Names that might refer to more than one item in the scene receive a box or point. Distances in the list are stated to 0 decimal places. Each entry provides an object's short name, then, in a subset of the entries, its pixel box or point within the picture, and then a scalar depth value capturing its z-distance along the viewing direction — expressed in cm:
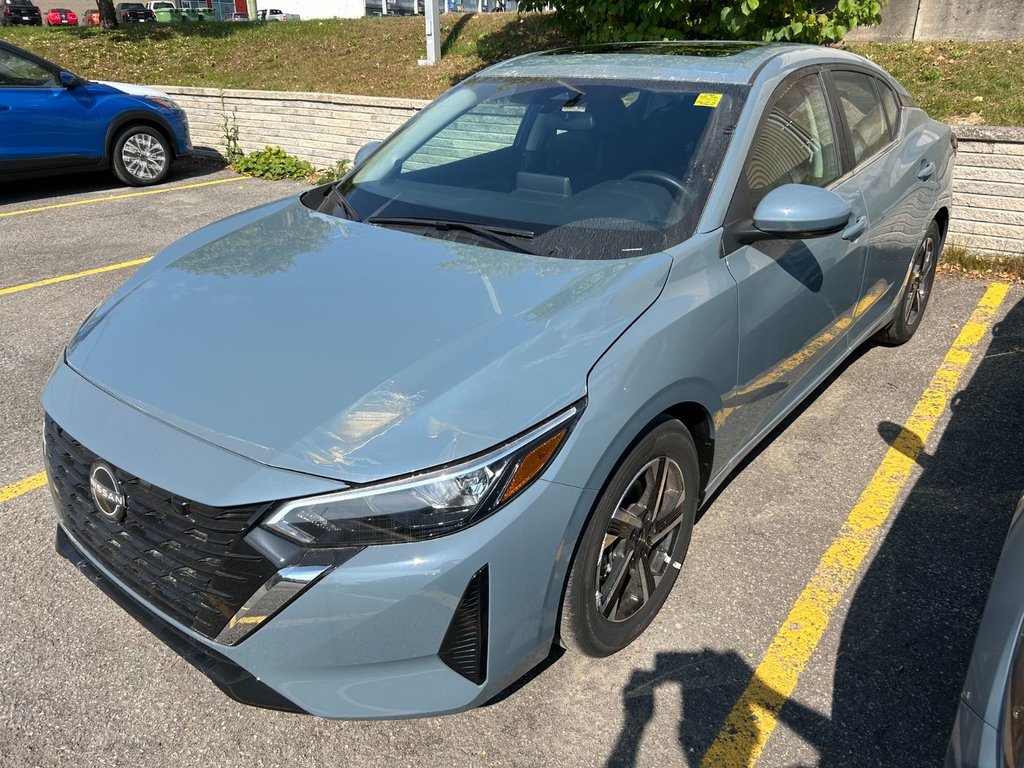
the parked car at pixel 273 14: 4838
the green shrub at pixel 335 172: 961
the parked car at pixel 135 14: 4135
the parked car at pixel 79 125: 855
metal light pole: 1281
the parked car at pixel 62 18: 4567
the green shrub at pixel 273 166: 992
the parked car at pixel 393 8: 4978
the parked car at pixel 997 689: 161
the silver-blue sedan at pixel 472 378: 196
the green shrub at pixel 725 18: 696
